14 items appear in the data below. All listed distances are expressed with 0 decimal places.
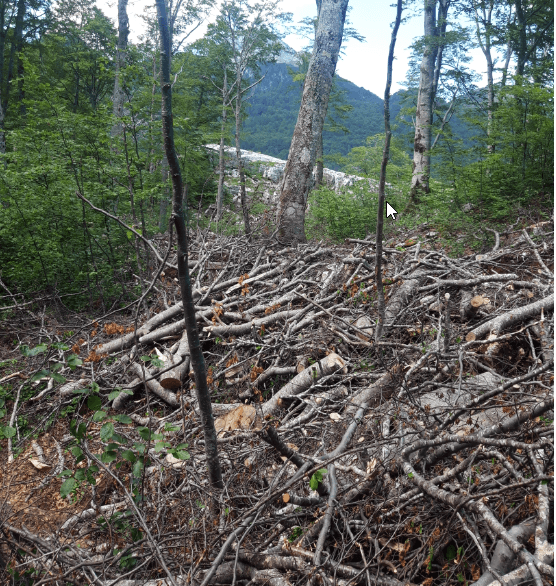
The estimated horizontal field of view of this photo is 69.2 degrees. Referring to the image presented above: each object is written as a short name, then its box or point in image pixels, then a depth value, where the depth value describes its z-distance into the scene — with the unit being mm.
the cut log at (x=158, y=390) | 4105
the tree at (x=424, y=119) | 10148
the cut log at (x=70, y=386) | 4266
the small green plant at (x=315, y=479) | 1813
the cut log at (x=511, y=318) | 3441
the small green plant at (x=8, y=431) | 2085
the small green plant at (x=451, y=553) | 1797
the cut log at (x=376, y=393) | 3162
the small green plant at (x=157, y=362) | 2316
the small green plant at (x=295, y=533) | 2146
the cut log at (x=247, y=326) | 4598
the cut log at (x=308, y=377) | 3633
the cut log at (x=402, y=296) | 4195
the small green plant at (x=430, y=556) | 1726
